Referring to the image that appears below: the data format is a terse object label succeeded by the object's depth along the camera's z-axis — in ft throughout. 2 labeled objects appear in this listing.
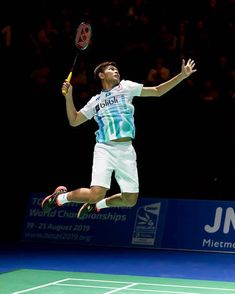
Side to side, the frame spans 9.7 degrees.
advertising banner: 79.51
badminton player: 55.32
